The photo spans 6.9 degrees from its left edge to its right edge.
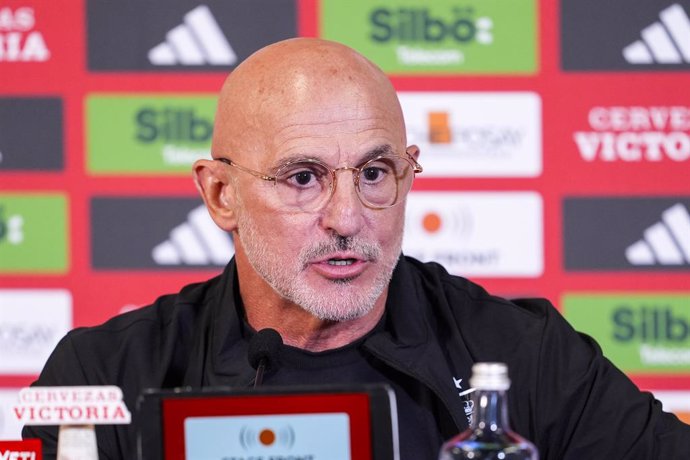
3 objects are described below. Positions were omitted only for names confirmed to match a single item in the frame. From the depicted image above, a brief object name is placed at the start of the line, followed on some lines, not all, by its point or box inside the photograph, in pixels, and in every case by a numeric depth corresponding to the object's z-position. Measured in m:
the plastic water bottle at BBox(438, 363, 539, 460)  4.59
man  4.87
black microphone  4.71
